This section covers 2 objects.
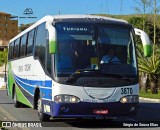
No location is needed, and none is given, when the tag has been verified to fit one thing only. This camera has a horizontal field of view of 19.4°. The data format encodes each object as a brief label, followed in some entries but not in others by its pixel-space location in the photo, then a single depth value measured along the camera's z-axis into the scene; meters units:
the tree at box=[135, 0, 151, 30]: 31.78
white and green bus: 11.45
